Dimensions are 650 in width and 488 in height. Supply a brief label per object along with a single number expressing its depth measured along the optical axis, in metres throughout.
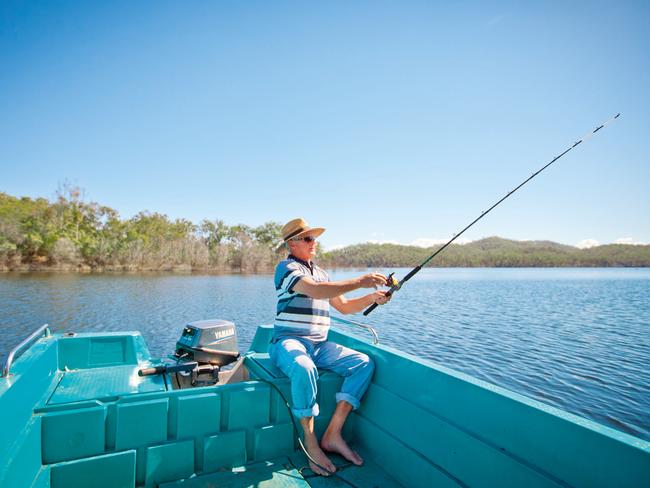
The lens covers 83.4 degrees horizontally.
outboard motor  2.94
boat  1.45
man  2.25
